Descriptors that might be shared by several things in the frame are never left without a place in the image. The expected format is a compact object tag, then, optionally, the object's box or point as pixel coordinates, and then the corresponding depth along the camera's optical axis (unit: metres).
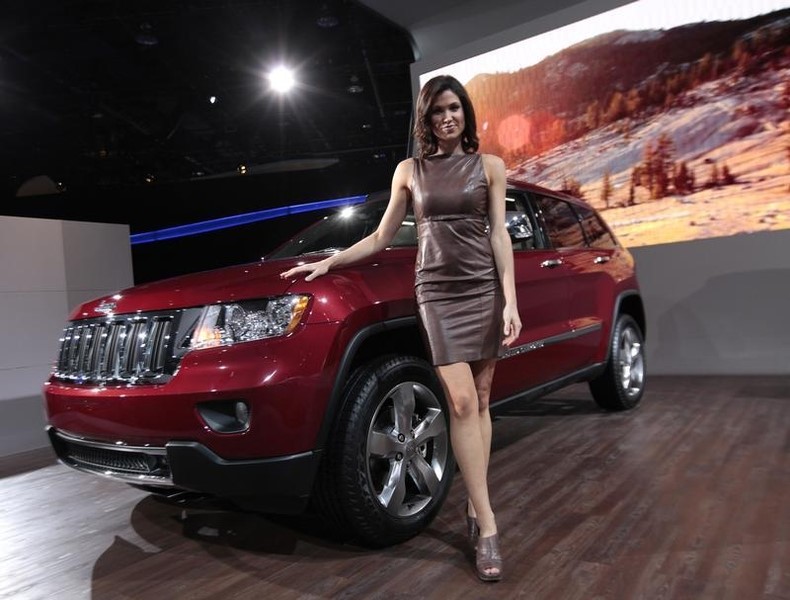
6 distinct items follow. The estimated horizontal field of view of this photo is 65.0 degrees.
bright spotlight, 9.68
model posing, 2.08
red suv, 2.01
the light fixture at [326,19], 7.90
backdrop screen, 5.30
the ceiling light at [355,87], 10.57
